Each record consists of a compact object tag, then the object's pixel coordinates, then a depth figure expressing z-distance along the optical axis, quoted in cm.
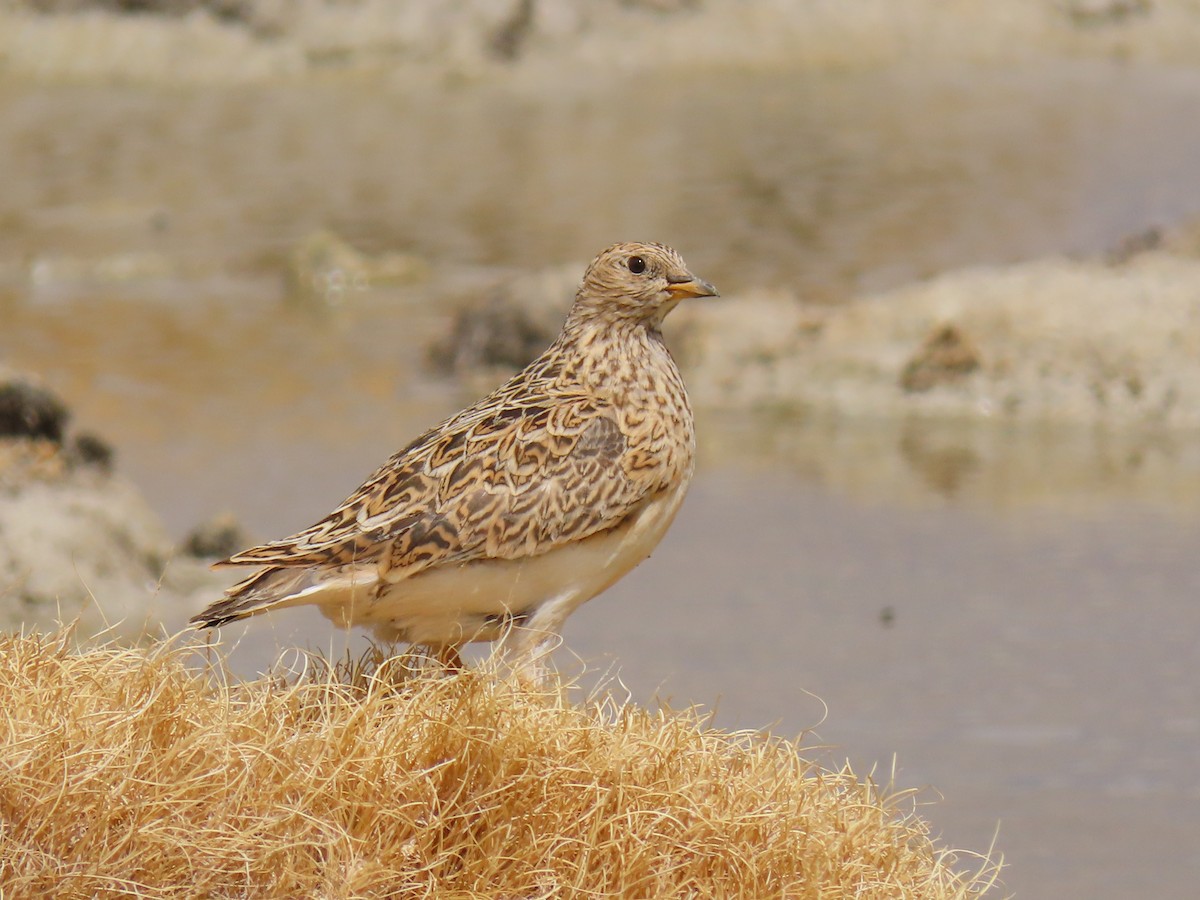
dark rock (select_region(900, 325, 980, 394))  1614
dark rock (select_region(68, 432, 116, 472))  1097
